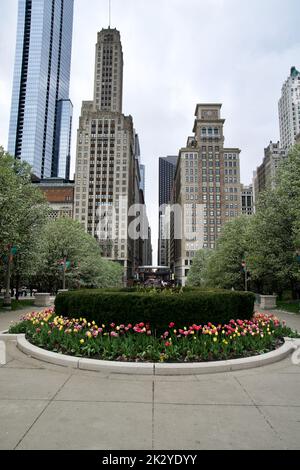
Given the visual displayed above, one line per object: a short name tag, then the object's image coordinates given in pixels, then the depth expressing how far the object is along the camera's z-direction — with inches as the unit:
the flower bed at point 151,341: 283.1
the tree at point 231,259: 1367.1
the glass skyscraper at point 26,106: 7544.3
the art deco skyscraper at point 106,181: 5000.0
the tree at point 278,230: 891.4
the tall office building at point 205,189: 4884.4
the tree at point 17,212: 775.1
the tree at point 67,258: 1354.6
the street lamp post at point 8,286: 863.4
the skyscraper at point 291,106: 7224.4
